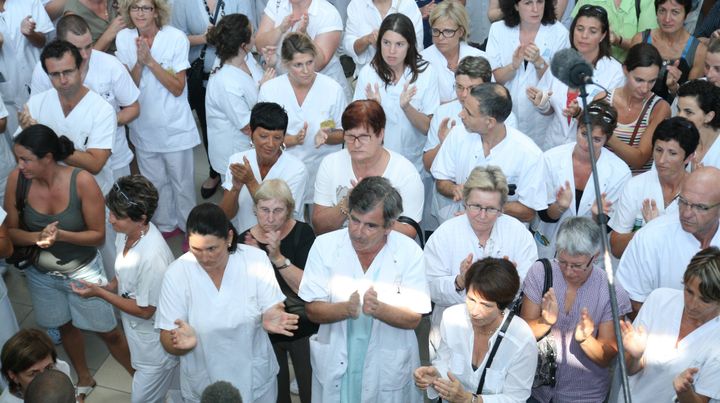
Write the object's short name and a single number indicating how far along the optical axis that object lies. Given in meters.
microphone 6.05
